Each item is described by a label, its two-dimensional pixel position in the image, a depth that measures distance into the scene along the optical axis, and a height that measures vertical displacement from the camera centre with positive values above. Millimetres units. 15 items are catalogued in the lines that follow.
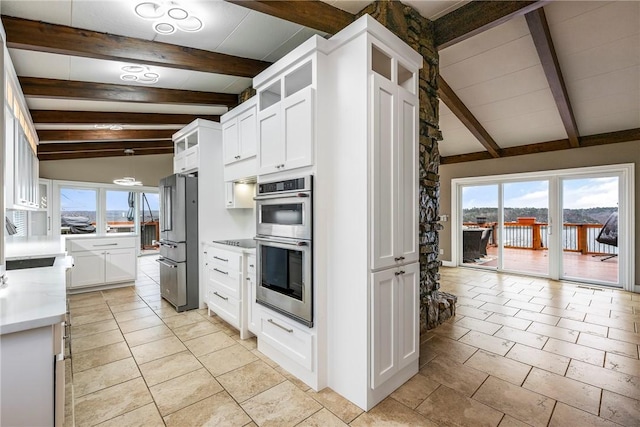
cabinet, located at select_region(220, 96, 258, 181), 3385 +858
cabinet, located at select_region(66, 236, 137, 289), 4766 -760
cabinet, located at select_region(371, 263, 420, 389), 2002 -770
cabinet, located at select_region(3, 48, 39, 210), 2553 +676
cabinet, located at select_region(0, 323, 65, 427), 1146 -637
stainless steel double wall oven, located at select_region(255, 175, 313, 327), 2223 -267
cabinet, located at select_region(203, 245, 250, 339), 3094 -798
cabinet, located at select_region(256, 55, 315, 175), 2236 +737
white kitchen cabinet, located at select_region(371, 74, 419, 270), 2000 +261
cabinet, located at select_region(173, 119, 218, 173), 4031 +1035
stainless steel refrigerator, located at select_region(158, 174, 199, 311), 3893 -340
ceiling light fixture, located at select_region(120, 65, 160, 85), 3030 +1449
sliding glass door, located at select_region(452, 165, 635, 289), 5105 -228
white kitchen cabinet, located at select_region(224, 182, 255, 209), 3998 +244
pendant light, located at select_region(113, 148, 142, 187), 6914 +776
